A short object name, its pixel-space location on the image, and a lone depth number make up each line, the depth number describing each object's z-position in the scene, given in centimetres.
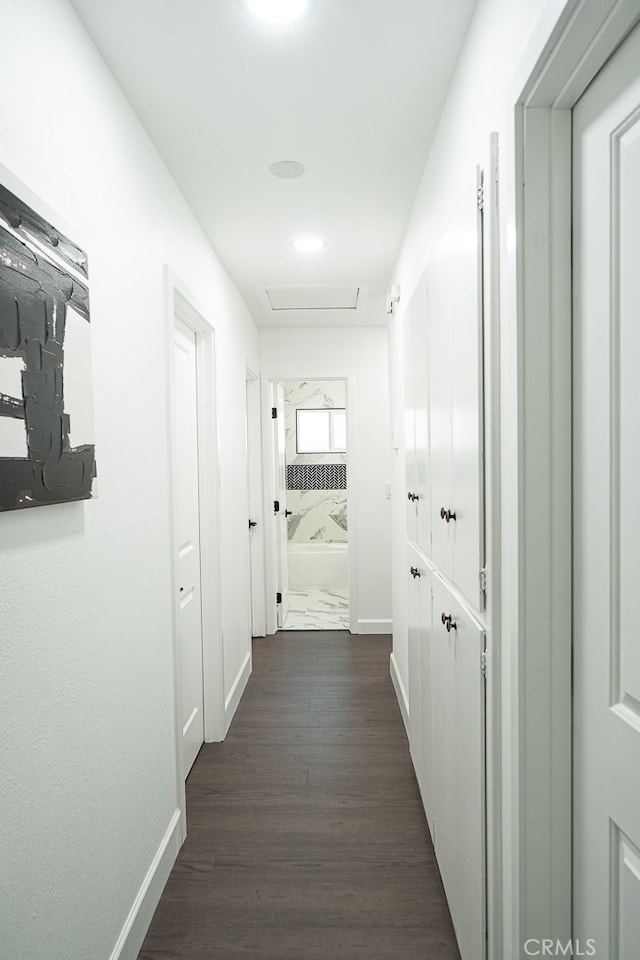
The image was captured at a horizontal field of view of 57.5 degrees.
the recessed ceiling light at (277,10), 137
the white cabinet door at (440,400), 166
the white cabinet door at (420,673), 212
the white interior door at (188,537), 257
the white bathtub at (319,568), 646
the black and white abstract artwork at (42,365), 105
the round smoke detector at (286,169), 218
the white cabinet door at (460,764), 136
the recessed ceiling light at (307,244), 294
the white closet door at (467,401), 132
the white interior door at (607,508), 88
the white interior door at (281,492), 494
